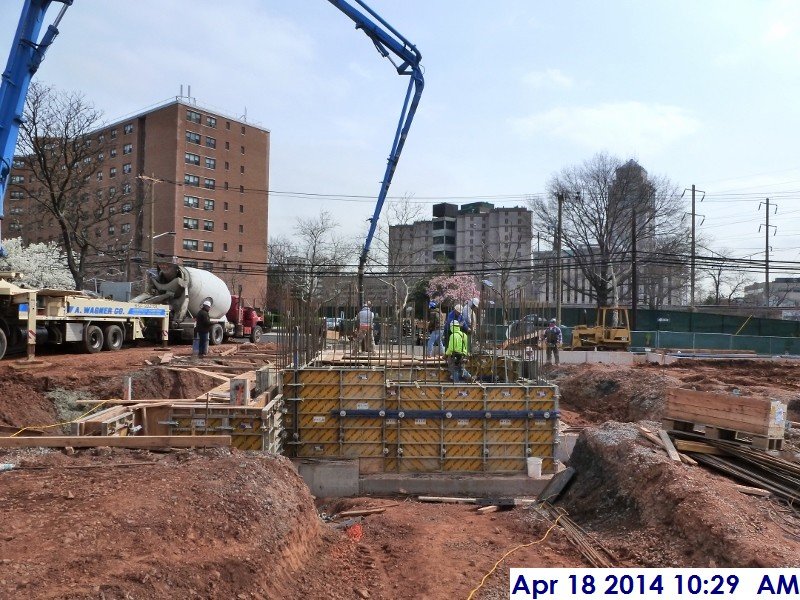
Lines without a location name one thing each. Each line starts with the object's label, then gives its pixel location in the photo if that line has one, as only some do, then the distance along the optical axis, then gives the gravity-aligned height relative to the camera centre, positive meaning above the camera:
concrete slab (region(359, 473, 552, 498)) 10.62 -3.04
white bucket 10.92 -2.77
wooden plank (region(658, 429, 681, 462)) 8.56 -1.94
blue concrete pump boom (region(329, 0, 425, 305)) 21.23 +8.82
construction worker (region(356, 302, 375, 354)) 16.11 -0.45
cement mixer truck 24.72 +0.15
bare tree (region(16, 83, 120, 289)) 31.62 +7.00
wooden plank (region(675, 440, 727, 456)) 8.91 -1.96
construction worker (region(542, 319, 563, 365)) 24.19 -1.22
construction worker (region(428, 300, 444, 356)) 14.19 -0.76
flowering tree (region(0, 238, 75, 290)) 39.02 +2.04
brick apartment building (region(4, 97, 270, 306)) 63.34 +11.87
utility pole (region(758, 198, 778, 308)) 59.47 +7.69
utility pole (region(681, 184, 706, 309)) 46.38 +4.42
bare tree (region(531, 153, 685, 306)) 50.28 +7.29
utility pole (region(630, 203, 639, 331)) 35.59 +1.25
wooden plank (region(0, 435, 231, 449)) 7.07 -1.60
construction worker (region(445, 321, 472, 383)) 12.62 -0.85
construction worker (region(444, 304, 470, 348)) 13.36 -0.29
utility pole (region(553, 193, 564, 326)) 36.51 +3.54
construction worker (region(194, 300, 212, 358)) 18.49 -0.82
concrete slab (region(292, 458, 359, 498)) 10.61 -2.92
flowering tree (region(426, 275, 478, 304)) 48.81 +1.38
